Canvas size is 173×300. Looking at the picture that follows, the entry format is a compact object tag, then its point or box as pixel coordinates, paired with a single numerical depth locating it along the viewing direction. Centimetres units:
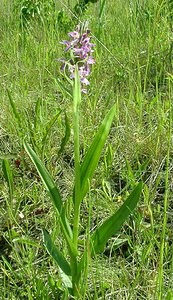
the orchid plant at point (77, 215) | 79
